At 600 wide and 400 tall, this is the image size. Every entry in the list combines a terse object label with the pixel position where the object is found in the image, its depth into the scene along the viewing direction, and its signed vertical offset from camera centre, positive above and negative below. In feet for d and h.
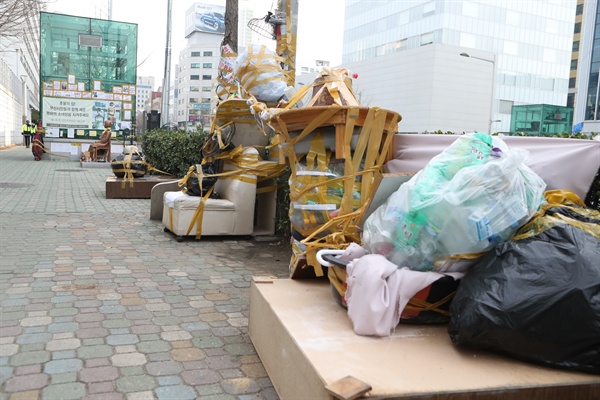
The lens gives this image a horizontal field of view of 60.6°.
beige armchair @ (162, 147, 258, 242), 19.76 -2.72
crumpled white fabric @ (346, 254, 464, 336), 7.55 -2.07
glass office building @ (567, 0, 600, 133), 119.85 +22.01
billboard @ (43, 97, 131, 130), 60.85 +2.63
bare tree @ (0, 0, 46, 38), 45.27 +10.62
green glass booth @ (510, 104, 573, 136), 166.30 +14.41
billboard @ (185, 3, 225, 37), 317.63 +76.92
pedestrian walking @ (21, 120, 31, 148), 92.27 +0.27
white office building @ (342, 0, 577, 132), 183.32 +54.54
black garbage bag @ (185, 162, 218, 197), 20.35 -1.55
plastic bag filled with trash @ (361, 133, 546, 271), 7.52 -0.72
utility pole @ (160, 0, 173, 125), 65.87 +8.22
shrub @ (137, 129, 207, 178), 33.37 -0.72
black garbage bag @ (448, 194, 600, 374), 6.39 -1.81
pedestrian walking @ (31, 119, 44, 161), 62.69 -1.33
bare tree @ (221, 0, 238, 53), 29.14 +6.72
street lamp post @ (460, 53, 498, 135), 174.52 +32.30
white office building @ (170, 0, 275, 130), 319.06 +52.89
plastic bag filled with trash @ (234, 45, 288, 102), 16.96 +2.39
